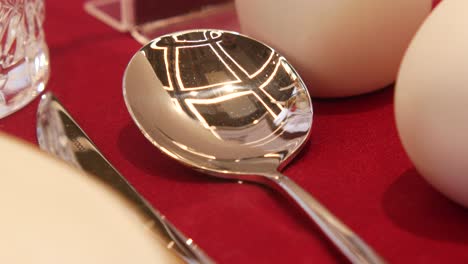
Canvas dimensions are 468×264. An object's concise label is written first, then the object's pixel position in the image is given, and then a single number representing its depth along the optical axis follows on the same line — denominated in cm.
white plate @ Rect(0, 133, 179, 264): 19
